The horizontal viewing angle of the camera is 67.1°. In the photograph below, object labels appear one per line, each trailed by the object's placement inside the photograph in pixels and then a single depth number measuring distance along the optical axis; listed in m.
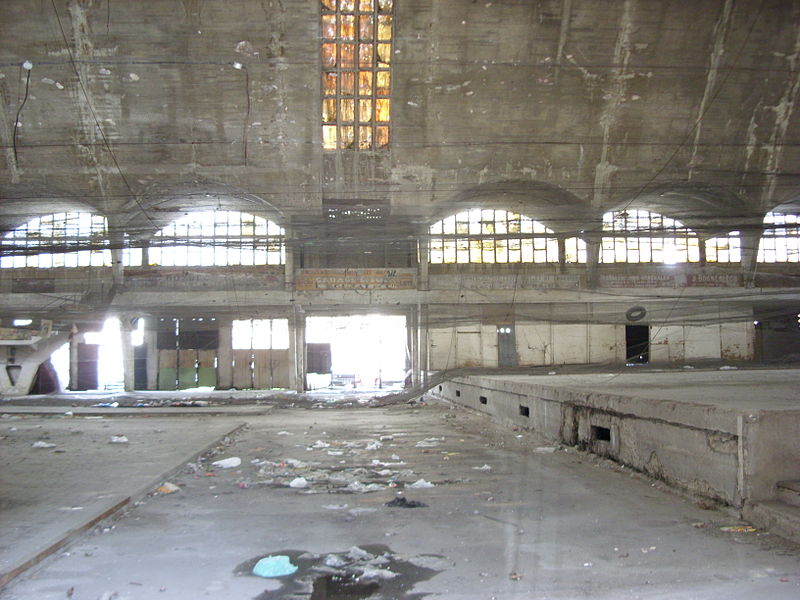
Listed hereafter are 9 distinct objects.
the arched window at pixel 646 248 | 22.66
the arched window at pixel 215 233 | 22.08
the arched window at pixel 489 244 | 22.77
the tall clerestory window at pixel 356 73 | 16.39
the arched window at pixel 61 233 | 21.87
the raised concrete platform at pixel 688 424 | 4.21
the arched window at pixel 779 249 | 22.62
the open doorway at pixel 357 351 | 22.62
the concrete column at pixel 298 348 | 20.86
